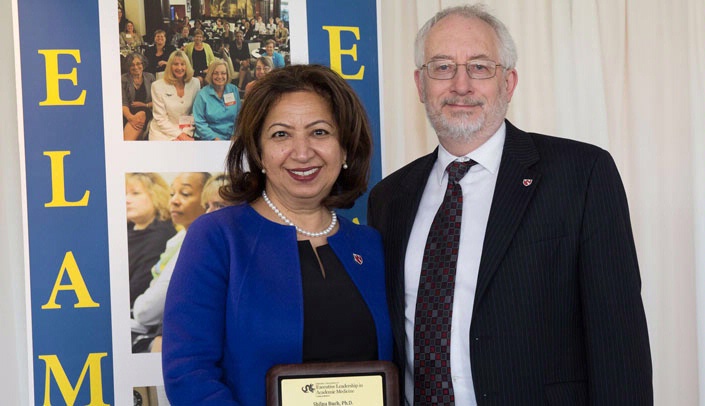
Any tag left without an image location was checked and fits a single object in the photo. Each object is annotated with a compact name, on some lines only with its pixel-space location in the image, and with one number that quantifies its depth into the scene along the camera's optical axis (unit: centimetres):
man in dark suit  196
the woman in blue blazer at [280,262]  198
